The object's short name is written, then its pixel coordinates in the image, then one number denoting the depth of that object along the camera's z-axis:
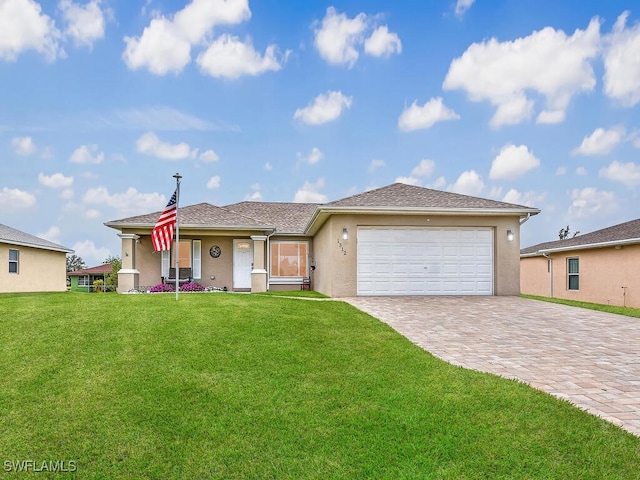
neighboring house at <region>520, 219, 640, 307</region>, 15.97
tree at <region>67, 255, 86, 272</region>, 42.30
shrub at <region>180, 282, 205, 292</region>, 15.59
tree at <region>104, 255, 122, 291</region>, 26.56
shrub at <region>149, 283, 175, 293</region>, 15.33
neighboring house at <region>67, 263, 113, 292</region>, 32.57
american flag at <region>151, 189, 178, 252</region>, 9.41
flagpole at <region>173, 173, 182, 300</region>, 9.20
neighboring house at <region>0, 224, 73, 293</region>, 18.59
